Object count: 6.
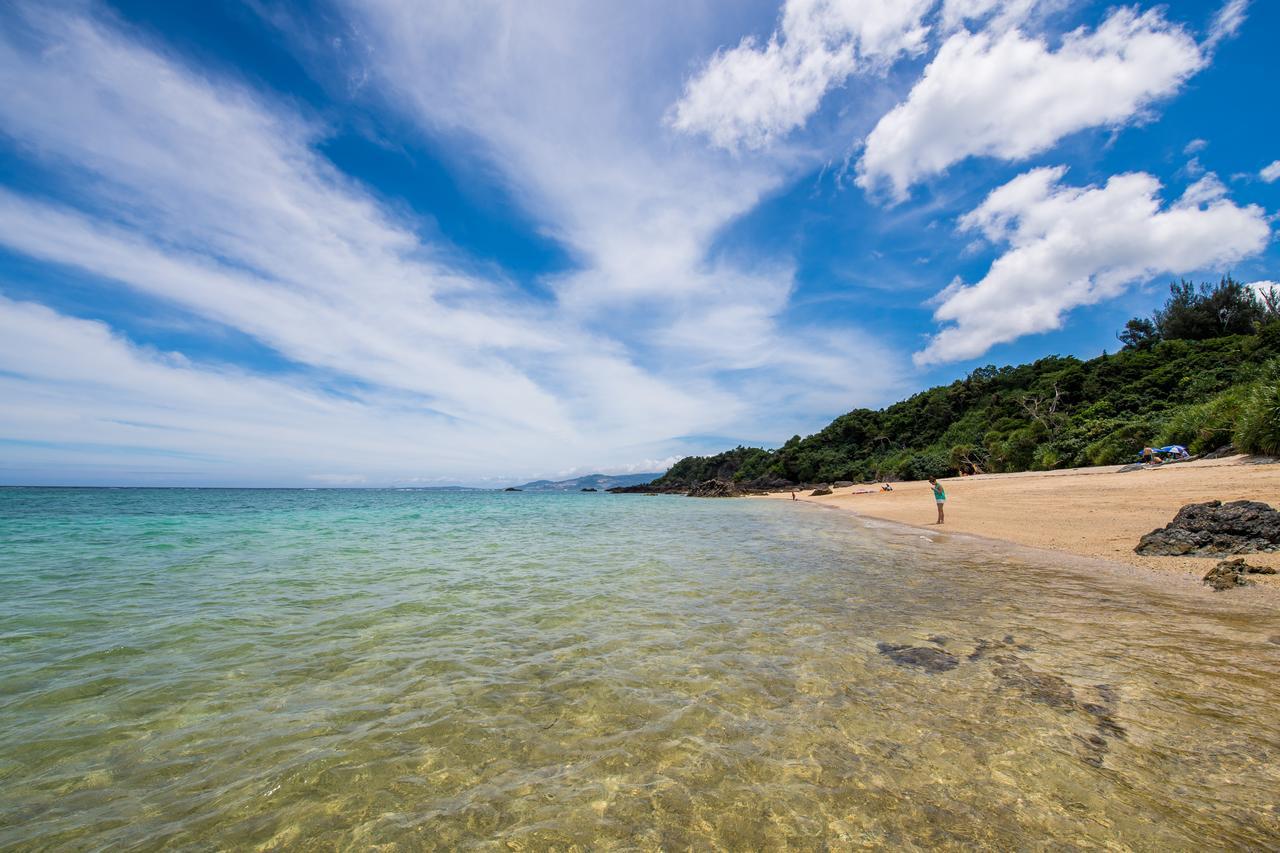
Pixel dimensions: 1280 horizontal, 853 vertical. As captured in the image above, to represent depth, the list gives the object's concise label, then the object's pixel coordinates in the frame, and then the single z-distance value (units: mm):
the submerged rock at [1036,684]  4305
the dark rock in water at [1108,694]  4206
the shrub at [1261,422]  17234
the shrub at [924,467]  49719
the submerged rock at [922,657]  5168
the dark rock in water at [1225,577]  7555
